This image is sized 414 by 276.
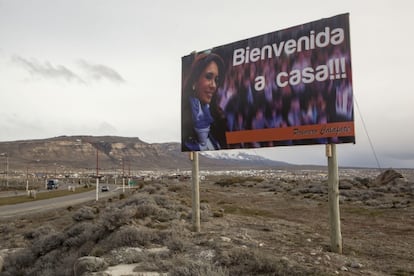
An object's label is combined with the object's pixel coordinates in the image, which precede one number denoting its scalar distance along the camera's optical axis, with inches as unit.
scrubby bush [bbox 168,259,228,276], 223.8
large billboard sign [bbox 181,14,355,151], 312.0
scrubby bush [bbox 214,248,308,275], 238.7
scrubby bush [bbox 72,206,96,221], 646.5
